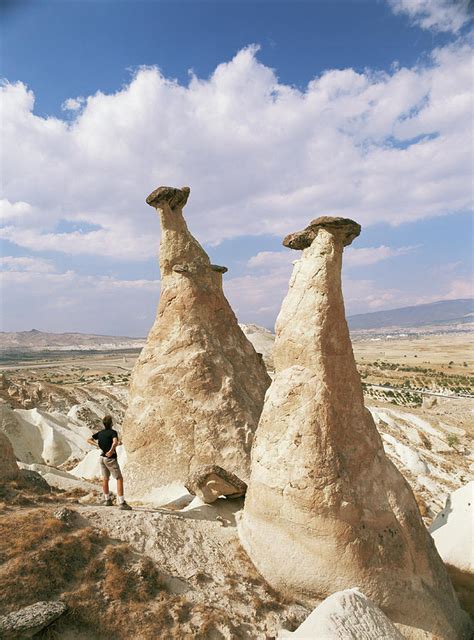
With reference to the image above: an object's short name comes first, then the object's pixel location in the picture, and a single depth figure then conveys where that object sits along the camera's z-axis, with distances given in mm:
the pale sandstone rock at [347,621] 5316
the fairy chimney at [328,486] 6512
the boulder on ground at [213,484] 8625
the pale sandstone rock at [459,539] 7973
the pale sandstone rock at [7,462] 8448
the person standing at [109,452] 7906
